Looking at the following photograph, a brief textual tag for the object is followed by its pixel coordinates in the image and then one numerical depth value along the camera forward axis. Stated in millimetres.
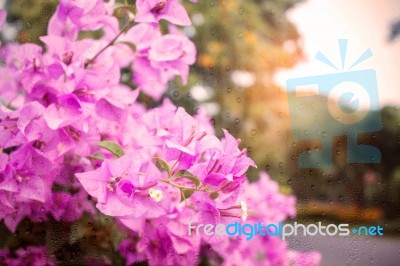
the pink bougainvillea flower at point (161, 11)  643
